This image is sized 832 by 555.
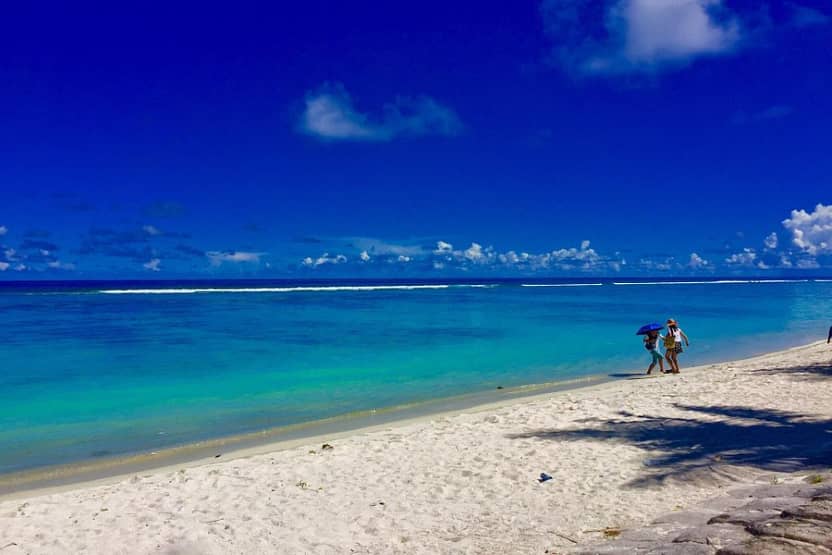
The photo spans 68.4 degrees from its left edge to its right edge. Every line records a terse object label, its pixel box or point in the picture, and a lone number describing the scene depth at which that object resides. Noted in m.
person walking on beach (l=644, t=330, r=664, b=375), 17.89
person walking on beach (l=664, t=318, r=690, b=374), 17.81
